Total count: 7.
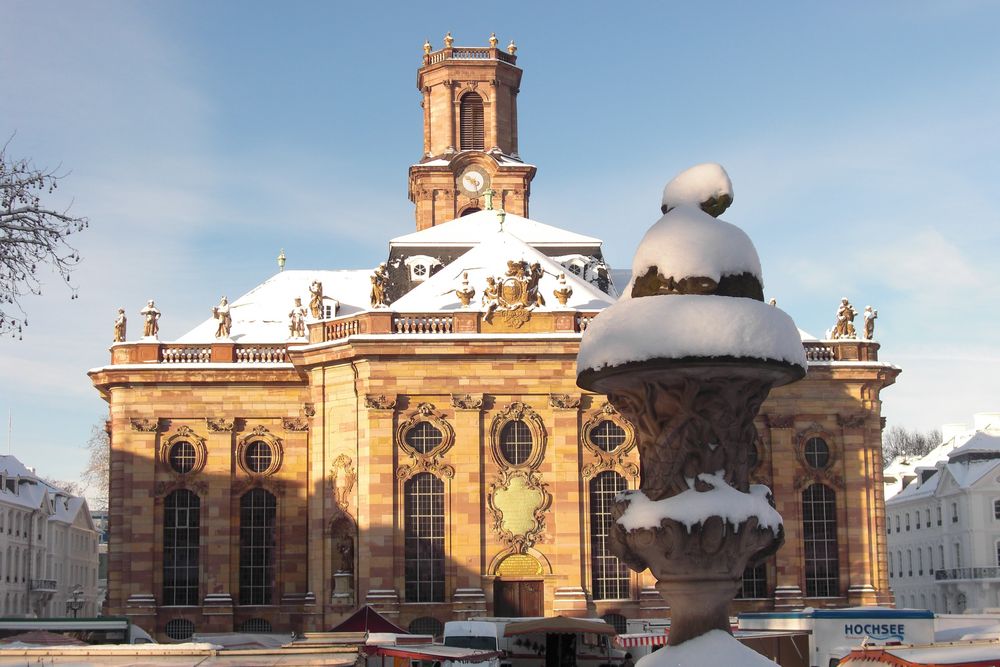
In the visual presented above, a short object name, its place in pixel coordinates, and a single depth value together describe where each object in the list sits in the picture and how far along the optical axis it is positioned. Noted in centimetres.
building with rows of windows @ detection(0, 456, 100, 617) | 7038
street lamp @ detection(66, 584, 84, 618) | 5801
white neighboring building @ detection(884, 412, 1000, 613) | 7144
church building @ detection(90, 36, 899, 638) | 4334
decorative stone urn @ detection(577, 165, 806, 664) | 1131
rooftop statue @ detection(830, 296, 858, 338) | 4797
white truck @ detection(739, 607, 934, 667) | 3309
